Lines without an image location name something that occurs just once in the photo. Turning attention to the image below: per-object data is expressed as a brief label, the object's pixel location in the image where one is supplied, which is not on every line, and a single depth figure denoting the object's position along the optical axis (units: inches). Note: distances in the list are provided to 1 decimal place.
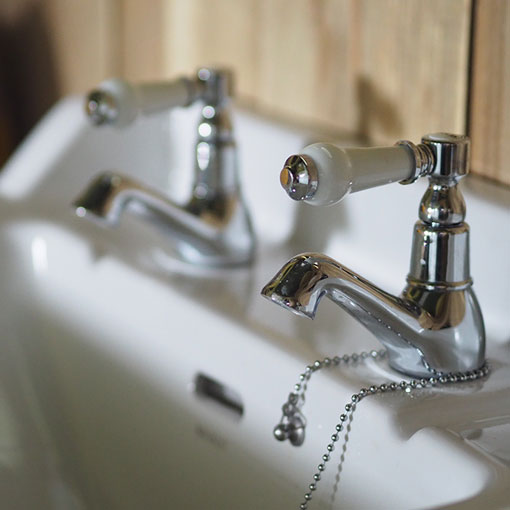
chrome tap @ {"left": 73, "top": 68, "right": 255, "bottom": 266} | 37.6
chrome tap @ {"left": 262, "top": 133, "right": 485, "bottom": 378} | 30.1
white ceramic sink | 31.1
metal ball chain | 31.6
